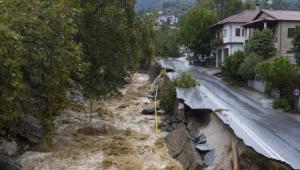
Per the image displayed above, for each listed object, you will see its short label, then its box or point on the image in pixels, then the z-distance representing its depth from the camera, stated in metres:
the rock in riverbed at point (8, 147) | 20.63
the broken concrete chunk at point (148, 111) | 33.91
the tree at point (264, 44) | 47.53
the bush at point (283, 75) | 32.34
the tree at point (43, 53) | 15.69
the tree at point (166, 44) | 100.15
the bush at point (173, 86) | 32.94
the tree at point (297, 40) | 42.41
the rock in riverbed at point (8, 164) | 17.30
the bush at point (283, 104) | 32.22
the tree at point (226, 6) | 97.31
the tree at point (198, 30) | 77.75
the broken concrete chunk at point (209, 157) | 18.84
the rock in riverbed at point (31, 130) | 22.25
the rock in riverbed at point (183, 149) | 18.76
